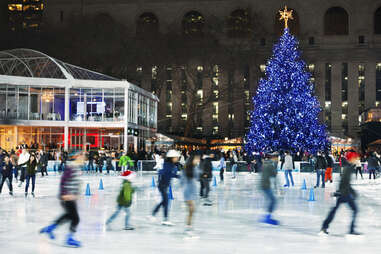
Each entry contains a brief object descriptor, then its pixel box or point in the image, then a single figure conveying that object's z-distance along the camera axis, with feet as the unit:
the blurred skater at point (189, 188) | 30.50
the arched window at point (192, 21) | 272.92
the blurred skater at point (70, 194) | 27.25
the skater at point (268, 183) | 36.14
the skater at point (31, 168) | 52.54
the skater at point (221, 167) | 81.20
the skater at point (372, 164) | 86.58
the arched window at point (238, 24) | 263.49
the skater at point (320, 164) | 66.01
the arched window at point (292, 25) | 267.39
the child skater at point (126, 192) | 31.14
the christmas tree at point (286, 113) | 113.39
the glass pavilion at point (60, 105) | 143.43
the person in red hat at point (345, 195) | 29.71
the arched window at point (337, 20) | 266.98
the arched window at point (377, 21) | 262.06
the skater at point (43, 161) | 95.03
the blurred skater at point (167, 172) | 32.65
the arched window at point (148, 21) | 278.87
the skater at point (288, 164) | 68.18
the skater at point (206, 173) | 48.84
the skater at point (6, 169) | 52.19
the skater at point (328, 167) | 67.76
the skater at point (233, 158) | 100.95
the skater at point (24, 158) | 54.50
